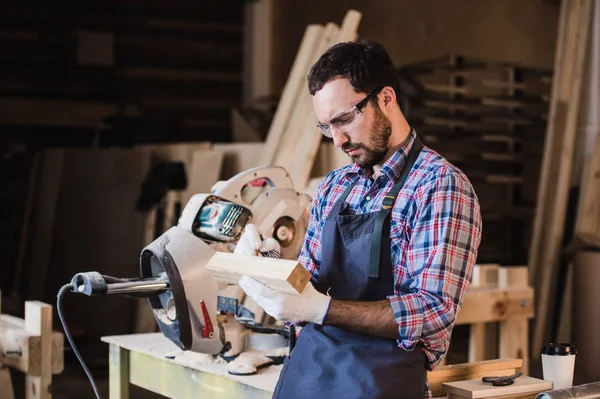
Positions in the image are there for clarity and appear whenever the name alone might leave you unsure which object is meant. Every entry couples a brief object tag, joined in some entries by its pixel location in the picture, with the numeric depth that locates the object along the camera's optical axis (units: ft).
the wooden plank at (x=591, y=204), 21.36
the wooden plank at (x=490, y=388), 7.25
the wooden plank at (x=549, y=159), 22.31
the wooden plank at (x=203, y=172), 19.99
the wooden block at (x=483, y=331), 13.41
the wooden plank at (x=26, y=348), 10.43
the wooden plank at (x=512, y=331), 13.38
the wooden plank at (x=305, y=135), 16.87
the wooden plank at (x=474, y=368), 7.81
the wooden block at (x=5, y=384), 10.84
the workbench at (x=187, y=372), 8.18
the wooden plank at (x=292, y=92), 18.15
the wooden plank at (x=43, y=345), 10.48
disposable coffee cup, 7.73
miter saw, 9.36
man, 6.64
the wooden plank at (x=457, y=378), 7.64
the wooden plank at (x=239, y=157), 20.01
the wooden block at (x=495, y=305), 12.85
